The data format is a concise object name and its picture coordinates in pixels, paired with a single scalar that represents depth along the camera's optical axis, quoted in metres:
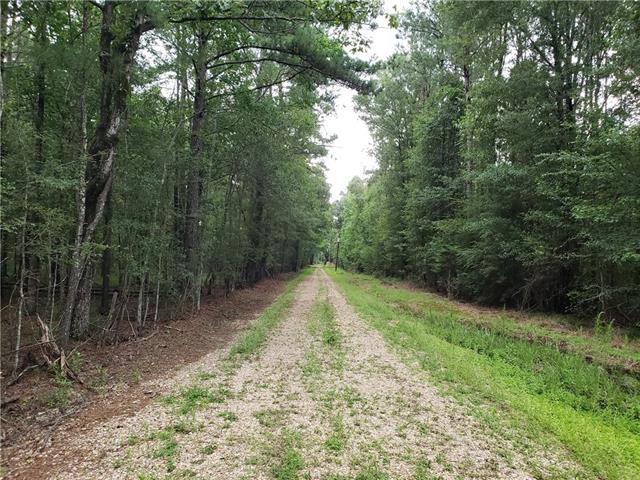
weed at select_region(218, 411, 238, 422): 4.21
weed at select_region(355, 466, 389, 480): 3.17
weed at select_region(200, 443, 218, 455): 3.49
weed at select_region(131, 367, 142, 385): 5.44
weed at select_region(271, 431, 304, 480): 3.20
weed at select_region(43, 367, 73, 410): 4.38
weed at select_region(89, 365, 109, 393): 5.01
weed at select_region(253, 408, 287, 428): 4.16
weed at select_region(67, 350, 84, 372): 5.31
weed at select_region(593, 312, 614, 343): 8.24
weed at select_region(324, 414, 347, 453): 3.66
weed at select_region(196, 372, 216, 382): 5.63
